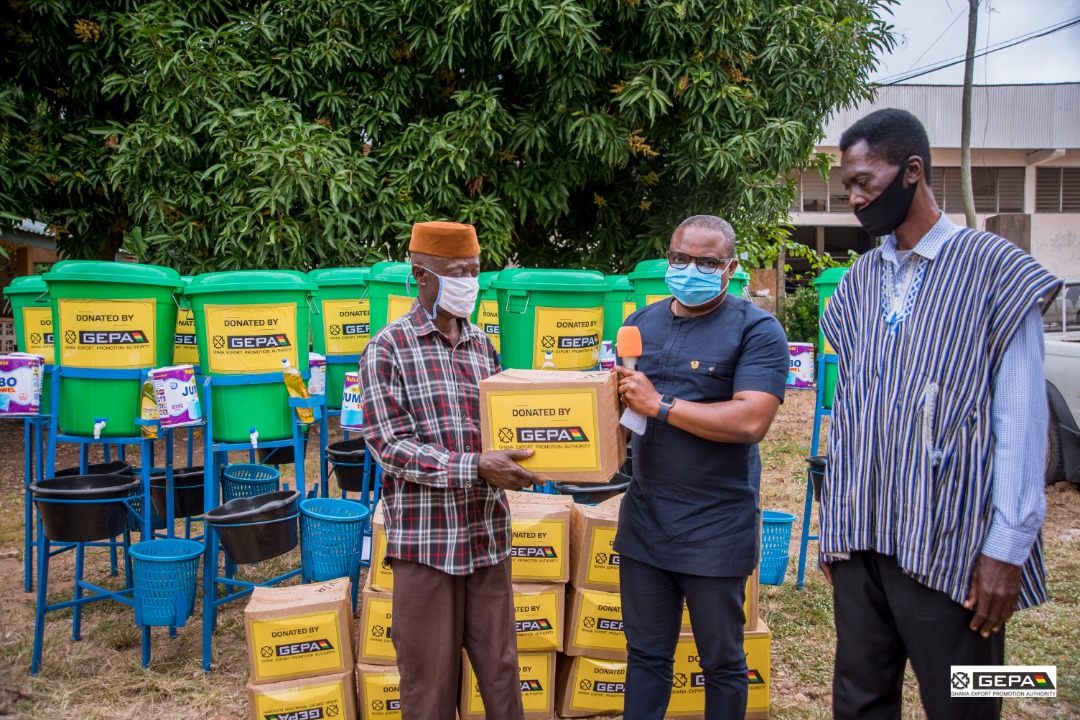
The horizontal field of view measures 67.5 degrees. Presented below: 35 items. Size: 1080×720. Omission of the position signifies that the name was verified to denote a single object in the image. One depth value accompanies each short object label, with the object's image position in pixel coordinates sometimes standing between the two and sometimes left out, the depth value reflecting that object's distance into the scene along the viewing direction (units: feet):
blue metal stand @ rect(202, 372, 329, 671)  12.79
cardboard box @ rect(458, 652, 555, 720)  11.02
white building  60.70
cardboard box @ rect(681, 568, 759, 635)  10.98
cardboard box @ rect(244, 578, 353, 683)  10.41
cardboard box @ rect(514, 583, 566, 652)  11.00
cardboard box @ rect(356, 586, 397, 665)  10.87
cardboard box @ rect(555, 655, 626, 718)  11.15
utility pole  37.40
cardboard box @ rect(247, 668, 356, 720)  10.19
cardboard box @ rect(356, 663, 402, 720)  10.63
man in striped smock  5.55
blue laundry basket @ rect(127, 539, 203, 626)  12.12
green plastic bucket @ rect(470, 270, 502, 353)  15.52
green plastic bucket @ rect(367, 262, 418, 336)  14.51
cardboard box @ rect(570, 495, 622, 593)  11.21
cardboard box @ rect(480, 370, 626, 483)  7.63
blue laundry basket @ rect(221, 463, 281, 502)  15.57
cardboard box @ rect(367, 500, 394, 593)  11.33
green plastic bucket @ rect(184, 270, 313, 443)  13.04
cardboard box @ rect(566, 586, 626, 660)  11.15
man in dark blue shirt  7.88
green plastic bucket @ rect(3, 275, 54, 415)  17.25
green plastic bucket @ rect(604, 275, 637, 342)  16.67
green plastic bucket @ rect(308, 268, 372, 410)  15.58
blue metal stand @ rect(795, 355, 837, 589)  15.58
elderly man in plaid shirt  7.63
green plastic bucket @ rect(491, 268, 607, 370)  13.51
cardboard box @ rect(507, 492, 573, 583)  11.16
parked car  21.22
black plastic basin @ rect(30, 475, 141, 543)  12.25
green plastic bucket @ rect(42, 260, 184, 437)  12.68
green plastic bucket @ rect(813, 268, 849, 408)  15.53
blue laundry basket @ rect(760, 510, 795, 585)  14.62
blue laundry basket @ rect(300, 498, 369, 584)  12.67
